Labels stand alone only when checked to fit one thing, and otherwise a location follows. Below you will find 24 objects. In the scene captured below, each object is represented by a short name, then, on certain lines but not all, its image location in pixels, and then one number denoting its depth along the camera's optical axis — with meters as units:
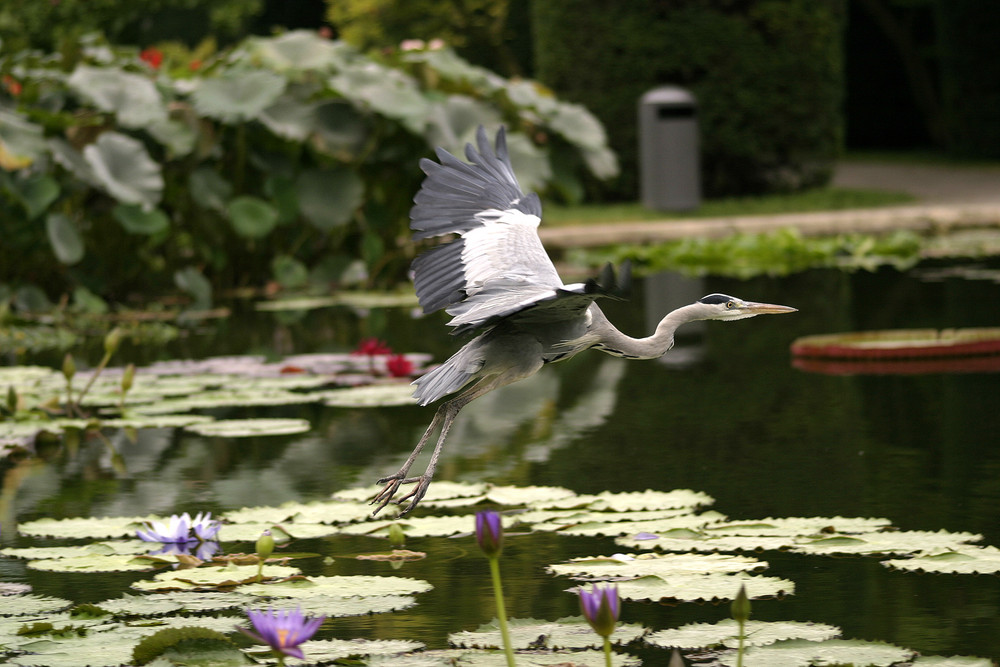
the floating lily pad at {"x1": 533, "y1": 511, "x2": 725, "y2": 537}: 7.93
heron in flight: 6.73
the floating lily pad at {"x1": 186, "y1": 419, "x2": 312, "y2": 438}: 11.26
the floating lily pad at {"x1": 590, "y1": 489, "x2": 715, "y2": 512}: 8.45
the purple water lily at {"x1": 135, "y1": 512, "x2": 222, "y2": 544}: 7.74
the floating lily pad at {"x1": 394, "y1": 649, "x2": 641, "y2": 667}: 5.79
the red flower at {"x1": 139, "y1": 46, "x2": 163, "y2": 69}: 23.61
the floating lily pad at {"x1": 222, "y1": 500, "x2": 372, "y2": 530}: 8.50
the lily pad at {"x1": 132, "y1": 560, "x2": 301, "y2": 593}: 7.00
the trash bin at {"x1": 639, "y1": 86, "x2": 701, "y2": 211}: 28.20
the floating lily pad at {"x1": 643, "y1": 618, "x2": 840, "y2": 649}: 5.97
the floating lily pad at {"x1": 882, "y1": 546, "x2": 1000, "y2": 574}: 7.02
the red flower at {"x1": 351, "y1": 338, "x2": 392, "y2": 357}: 13.84
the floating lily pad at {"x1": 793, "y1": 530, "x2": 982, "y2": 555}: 7.36
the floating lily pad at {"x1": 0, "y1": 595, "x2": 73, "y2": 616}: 6.69
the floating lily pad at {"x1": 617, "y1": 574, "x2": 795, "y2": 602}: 6.59
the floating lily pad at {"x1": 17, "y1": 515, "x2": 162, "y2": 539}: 8.23
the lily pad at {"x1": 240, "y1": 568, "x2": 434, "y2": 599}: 6.85
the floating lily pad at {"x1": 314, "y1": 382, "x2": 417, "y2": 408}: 12.29
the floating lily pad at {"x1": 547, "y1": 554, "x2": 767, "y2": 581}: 7.02
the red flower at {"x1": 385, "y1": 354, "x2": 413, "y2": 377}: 13.45
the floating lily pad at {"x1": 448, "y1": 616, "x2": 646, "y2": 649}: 6.04
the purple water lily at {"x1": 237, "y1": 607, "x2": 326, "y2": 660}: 4.61
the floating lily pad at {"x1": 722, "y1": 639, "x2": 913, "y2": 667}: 5.68
